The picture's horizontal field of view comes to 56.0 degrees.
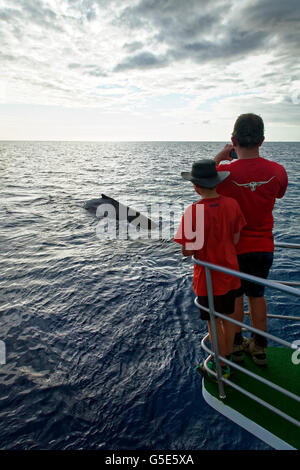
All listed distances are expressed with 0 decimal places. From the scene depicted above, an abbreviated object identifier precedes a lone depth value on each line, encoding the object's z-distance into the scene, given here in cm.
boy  299
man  310
